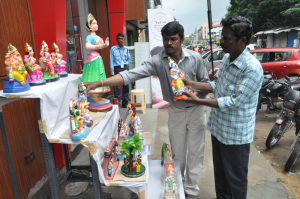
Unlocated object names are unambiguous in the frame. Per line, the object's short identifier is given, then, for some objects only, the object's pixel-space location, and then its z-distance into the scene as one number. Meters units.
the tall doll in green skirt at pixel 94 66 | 2.03
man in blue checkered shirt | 1.61
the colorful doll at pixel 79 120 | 1.57
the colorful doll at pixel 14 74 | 1.50
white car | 9.13
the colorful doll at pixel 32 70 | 1.70
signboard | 5.55
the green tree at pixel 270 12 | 17.37
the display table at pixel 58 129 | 1.58
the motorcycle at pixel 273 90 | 4.67
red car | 6.39
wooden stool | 5.38
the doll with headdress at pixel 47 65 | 1.87
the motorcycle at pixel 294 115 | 2.94
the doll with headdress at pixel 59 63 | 2.04
